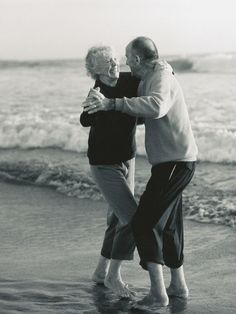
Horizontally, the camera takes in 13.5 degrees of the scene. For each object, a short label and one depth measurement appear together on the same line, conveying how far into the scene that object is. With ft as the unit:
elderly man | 14.85
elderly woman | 15.74
